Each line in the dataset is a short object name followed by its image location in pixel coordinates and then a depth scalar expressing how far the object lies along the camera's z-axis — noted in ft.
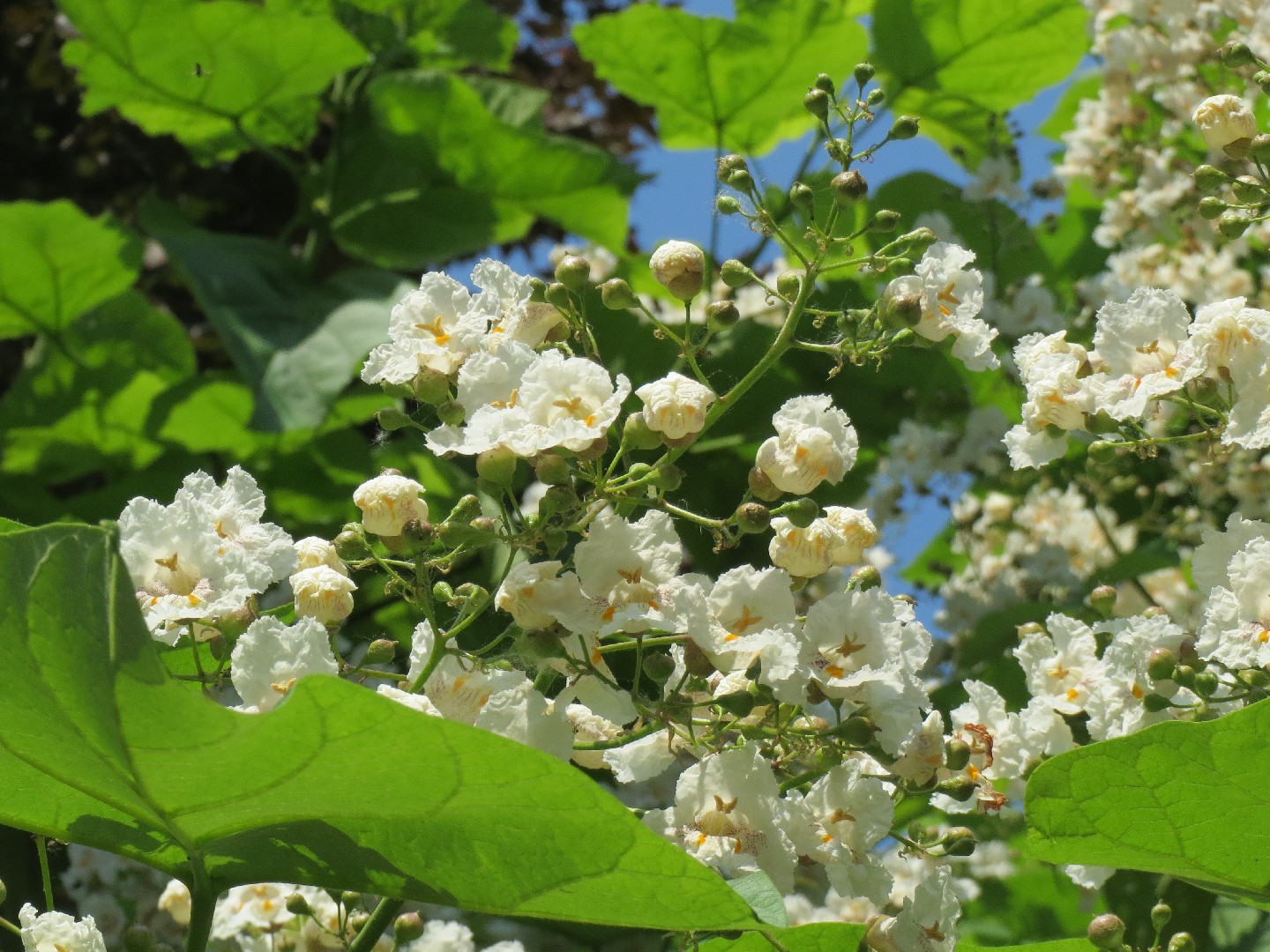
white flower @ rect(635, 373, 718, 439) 3.09
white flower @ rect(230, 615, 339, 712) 2.90
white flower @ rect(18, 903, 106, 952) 3.12
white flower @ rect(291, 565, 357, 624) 3.19
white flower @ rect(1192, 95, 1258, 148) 4.23
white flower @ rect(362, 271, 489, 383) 3.35
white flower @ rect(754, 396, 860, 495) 3.24
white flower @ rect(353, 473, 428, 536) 3.18
